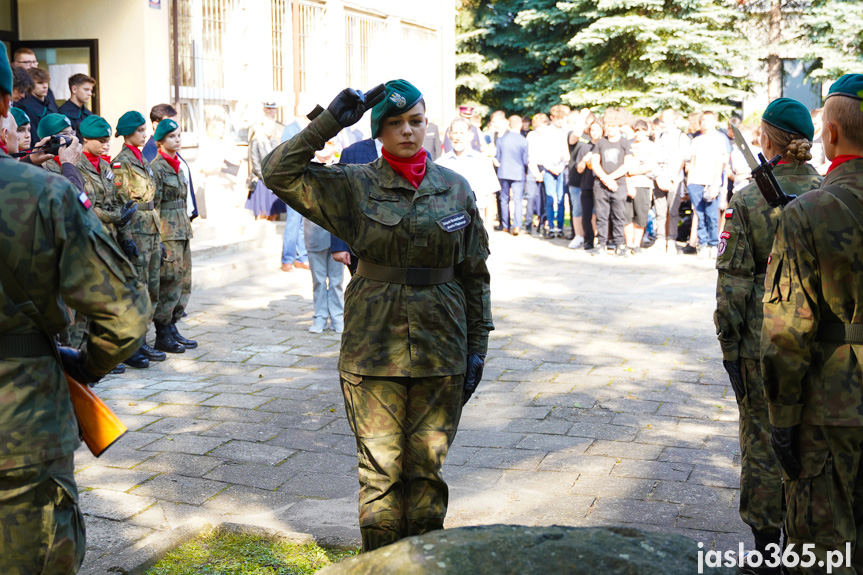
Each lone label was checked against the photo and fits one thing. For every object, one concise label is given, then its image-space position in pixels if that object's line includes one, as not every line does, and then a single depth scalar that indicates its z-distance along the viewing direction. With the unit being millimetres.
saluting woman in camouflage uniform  3990
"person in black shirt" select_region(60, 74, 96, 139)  10719
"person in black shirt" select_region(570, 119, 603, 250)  15461
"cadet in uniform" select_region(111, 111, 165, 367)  8258
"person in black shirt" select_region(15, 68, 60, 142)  10070
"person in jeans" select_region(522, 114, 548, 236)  17250
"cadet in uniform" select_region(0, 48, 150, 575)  2664
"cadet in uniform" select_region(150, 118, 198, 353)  8781
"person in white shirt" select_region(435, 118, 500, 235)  11117
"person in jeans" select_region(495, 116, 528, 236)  17125
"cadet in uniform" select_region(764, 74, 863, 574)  3346
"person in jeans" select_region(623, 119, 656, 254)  14984
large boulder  2689
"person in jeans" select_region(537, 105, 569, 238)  16938
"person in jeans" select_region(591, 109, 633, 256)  14836
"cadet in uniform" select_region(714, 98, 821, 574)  4426
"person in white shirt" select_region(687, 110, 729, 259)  14797
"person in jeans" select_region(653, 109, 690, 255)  15484
